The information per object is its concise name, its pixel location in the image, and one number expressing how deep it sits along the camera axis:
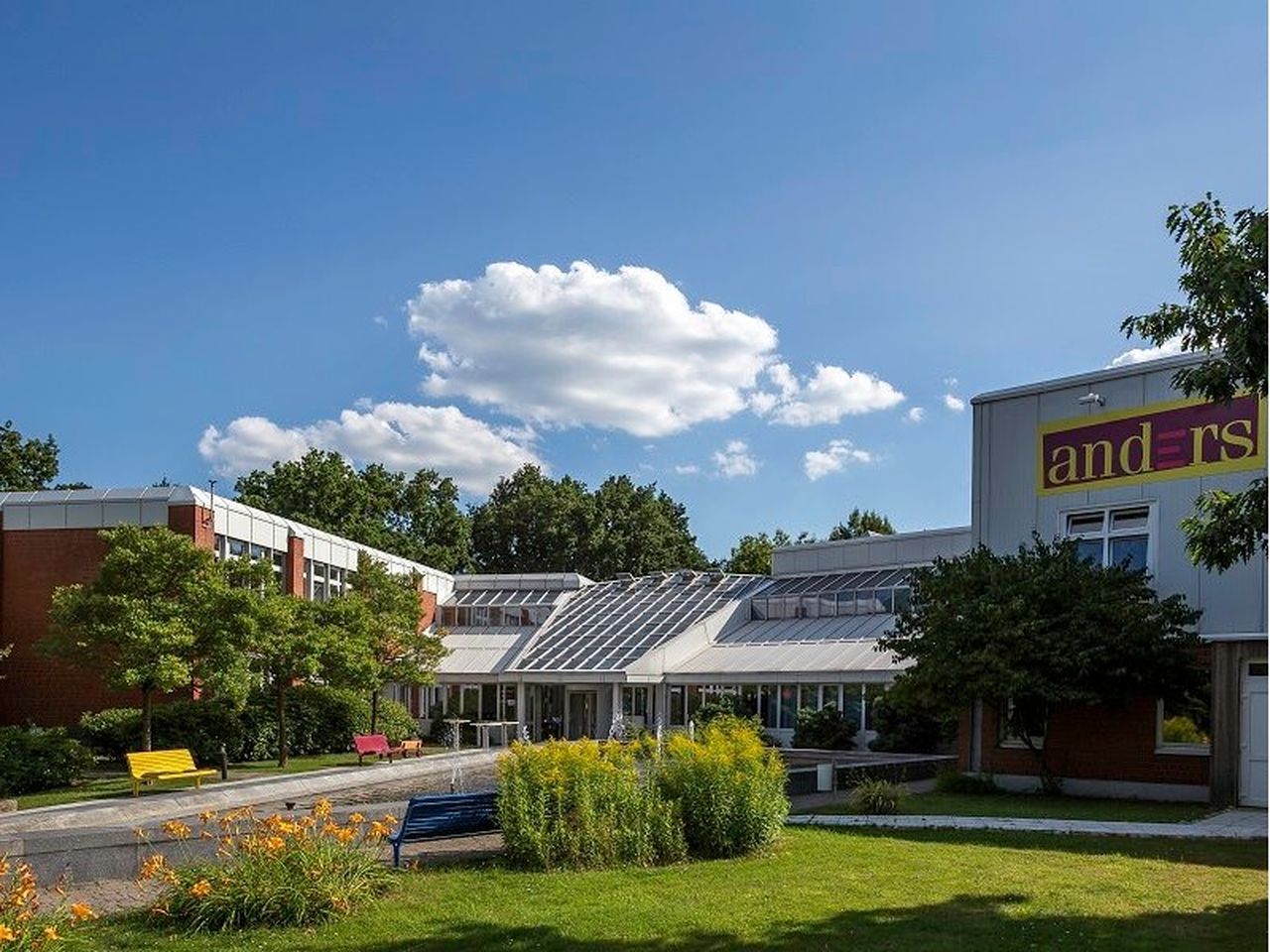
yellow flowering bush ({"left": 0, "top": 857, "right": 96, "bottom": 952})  7.97
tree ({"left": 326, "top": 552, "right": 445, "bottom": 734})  33.94
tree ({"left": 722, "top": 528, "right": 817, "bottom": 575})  67.19
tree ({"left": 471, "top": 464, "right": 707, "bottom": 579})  68.69
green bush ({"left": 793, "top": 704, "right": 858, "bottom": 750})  32.81
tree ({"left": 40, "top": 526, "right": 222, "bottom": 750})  23.28
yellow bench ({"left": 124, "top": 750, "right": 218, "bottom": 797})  20.70
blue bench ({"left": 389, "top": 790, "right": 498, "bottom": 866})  12.96
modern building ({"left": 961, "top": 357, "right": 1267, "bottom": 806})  19.94
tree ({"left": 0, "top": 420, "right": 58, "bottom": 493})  56.12
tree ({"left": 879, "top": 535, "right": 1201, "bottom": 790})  20.09
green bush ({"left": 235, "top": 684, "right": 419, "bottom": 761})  28.88
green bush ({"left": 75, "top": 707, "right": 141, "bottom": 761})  26.89
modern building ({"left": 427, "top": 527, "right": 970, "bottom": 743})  36.00
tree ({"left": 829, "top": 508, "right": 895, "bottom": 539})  67.38
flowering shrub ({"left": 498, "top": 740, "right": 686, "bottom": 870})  12.59
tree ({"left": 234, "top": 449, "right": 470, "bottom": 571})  60.62
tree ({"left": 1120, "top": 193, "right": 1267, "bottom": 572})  9.70
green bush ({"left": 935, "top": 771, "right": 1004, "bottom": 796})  22.11
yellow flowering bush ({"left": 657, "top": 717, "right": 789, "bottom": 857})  13.44
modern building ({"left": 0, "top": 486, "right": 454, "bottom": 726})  29.80
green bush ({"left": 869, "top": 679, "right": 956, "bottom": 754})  30.78
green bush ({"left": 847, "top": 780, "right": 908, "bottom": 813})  17.88
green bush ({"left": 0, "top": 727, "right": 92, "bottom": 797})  21.86
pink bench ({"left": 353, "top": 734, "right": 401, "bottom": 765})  27.92
